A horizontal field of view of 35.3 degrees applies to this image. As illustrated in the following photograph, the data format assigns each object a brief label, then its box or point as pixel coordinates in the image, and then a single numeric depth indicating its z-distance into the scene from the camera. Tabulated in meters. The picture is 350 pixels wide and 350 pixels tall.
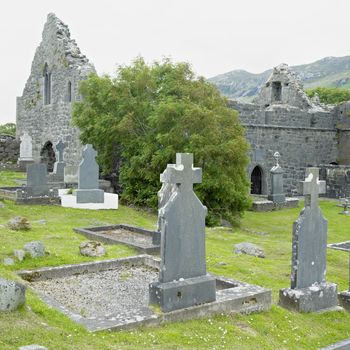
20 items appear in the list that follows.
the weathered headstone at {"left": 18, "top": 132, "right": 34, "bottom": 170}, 27.39
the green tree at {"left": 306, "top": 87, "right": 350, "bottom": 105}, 64.62
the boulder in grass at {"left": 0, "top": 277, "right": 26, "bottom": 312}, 6.30
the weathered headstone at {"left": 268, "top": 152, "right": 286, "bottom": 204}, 23.06
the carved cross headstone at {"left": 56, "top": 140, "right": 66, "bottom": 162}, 23.61
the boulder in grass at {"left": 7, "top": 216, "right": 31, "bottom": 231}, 11.76
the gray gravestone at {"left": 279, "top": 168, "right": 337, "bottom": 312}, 8.09
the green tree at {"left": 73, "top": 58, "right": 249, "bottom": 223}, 17.52
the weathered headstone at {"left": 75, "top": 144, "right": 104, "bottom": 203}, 17.08
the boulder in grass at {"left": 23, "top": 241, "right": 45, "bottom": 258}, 9.12
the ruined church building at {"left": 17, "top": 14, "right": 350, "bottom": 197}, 26.53
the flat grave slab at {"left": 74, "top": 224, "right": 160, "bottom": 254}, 10.76
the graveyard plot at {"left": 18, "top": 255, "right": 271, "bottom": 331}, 6.62
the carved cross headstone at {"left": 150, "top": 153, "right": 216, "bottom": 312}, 7.04
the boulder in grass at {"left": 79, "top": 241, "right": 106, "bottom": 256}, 9.87
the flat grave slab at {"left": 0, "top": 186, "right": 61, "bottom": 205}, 16.31
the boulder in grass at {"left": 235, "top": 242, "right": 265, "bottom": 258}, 11.73
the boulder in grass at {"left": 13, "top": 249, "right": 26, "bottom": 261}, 8.91
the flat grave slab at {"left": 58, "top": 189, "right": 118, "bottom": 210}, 16.67
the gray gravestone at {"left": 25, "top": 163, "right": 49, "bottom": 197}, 16.67
